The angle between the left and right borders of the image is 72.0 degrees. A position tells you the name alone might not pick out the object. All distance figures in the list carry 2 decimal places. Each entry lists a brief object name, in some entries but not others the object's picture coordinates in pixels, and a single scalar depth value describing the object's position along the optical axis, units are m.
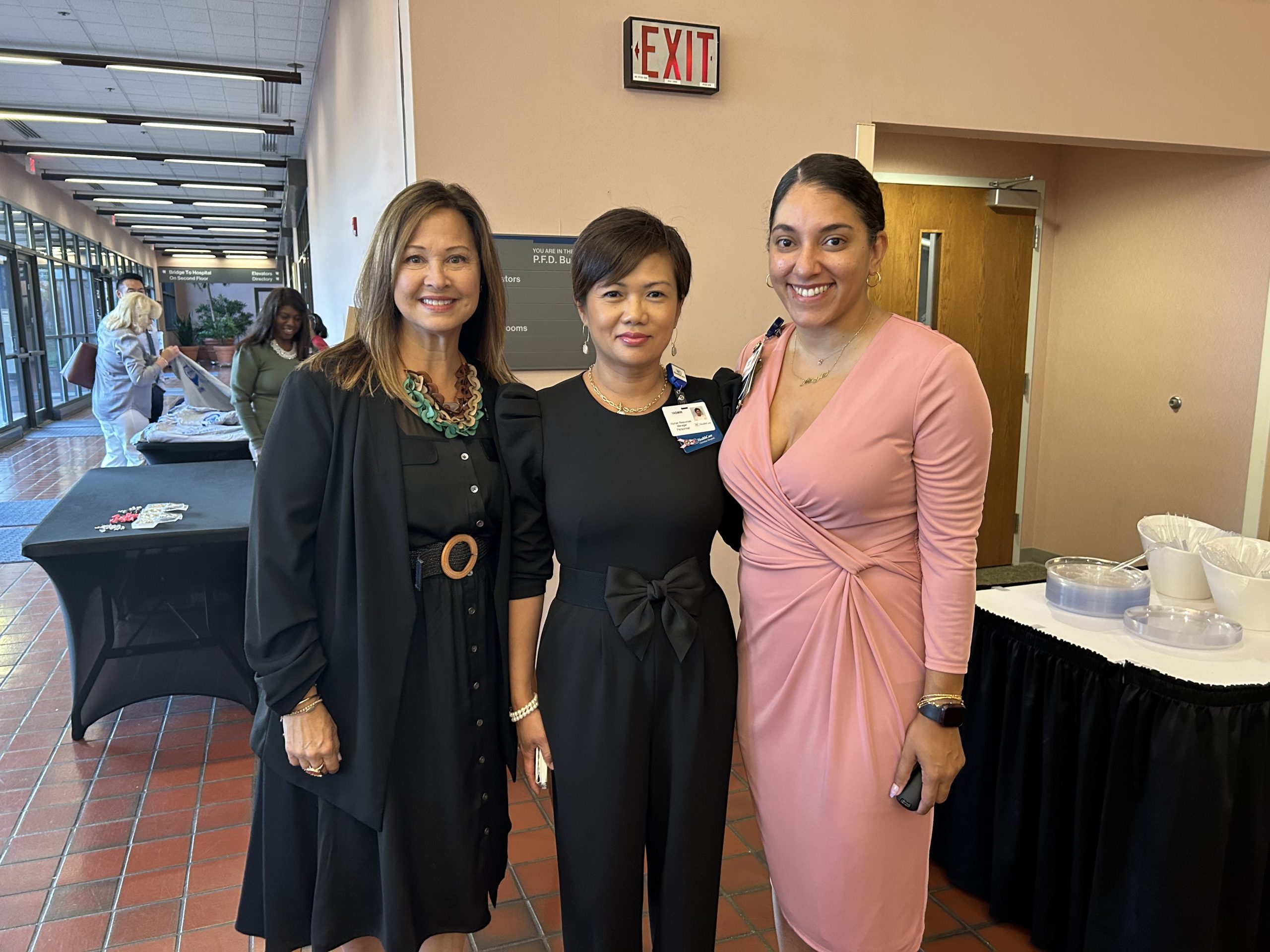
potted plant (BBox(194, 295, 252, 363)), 18.89
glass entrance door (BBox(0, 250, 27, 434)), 10.88
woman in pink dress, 1.50
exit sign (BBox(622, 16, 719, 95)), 3.21
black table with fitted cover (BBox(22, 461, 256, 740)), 3.37
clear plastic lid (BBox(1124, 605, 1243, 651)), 2.17
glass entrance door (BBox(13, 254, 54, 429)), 11.64
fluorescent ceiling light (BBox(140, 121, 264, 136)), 9.53
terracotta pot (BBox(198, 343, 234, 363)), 18.59
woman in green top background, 4.84
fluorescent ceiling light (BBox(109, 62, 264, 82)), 7.29
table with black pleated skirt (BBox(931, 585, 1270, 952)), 1.94
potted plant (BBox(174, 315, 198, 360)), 19.62
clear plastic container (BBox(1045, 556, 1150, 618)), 2.37
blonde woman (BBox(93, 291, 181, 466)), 6.82
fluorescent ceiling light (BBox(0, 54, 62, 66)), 7.11
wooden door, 4.92
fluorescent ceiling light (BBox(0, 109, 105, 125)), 9.20
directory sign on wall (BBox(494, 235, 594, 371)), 3.22
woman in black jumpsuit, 1.61
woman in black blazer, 1.58
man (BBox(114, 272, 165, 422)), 7.23
